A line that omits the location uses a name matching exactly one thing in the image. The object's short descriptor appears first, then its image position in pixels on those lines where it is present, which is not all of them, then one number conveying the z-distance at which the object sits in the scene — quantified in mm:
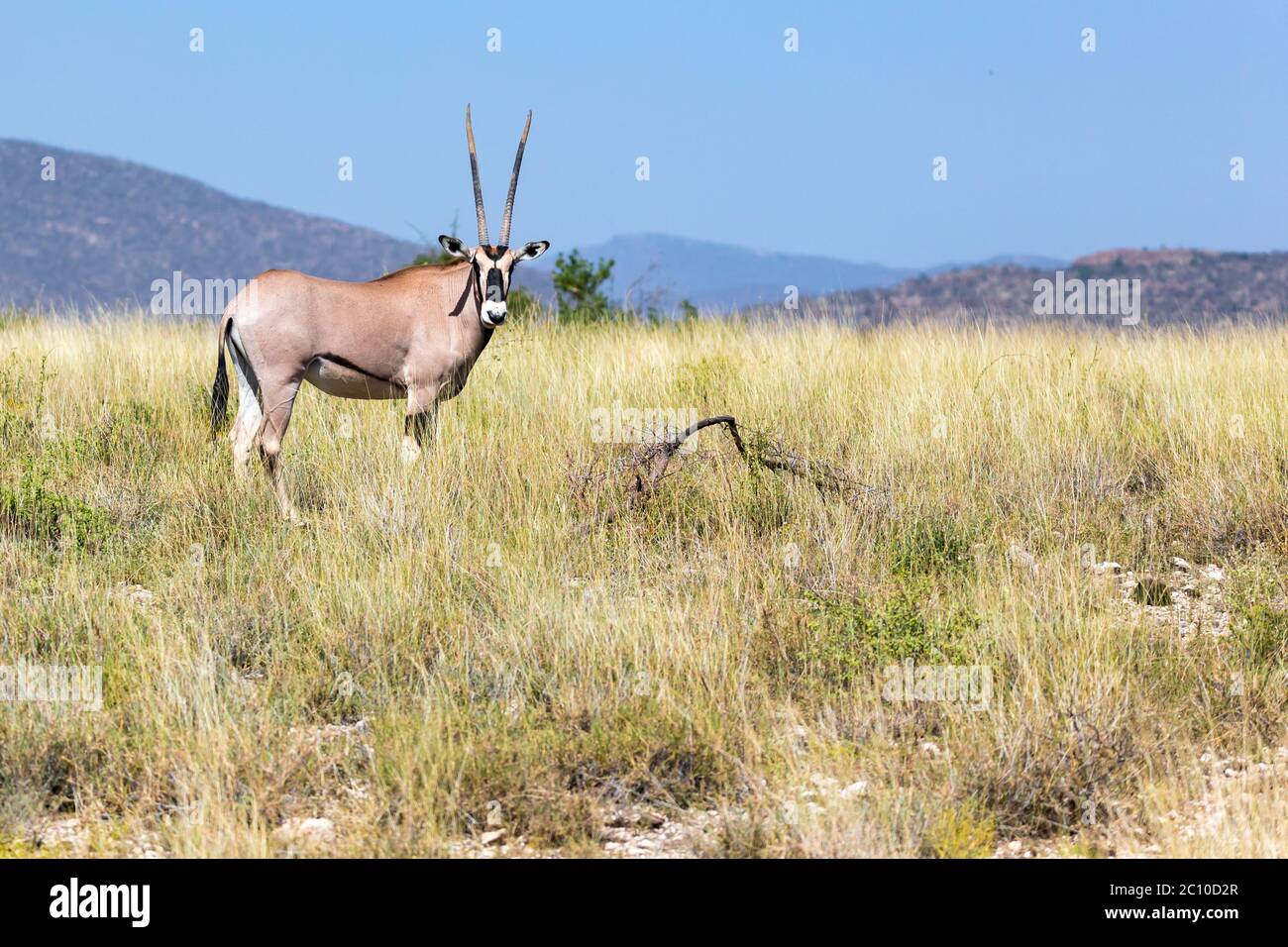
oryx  15633
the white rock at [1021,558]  13109
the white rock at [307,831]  8484
